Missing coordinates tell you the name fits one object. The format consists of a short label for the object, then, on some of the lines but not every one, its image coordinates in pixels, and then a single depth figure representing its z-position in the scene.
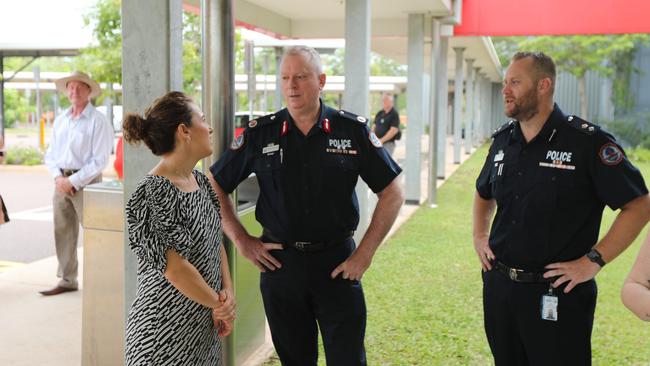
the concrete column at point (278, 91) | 18.60
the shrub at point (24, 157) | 22.21
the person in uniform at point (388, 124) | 14.39
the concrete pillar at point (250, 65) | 13.95
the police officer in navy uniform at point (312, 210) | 3.20
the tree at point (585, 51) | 31.27
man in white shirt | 6.51
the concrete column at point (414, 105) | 12.69
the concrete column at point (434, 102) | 12.59
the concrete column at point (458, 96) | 20.69
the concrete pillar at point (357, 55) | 8.16
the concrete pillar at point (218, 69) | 3.41
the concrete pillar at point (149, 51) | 3.45
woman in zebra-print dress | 2.49
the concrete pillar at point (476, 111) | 34.22
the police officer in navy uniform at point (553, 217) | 2.92
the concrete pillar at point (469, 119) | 30.33
